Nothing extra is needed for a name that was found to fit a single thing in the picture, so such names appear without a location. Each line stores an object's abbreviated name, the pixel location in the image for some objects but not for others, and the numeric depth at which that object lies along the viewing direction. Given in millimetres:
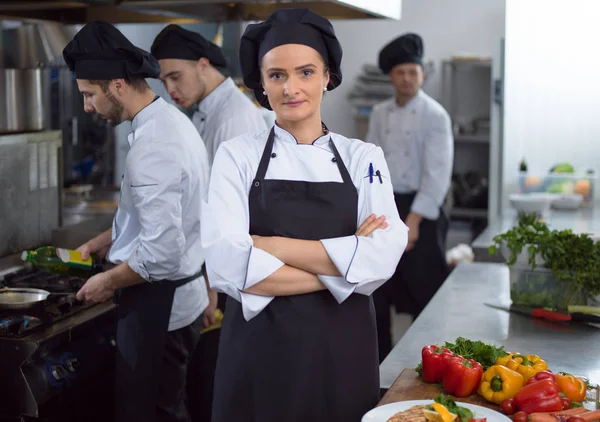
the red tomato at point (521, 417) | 1651
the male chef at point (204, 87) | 3051
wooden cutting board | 1832
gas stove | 2379
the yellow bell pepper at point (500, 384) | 1787
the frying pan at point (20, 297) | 2541
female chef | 1833
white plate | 1614
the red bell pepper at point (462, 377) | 1836
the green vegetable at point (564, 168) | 4957
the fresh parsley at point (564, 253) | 2561
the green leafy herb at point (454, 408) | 1539
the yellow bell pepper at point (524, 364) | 1855
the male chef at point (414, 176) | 4359
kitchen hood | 2816
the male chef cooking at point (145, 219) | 2393
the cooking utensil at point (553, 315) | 2621
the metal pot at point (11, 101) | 3008
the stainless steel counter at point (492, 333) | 2240
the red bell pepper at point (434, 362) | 1904
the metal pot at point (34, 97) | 3090
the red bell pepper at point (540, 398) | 1676
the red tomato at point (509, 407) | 1737
